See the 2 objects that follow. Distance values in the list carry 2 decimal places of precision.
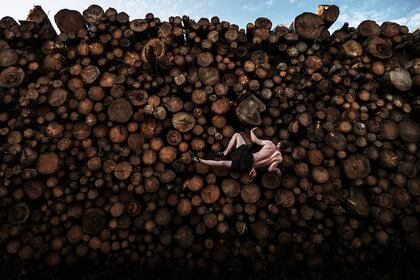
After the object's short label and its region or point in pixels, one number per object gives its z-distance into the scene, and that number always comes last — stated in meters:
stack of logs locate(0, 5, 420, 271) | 3.43
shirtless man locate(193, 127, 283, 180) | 3.51
